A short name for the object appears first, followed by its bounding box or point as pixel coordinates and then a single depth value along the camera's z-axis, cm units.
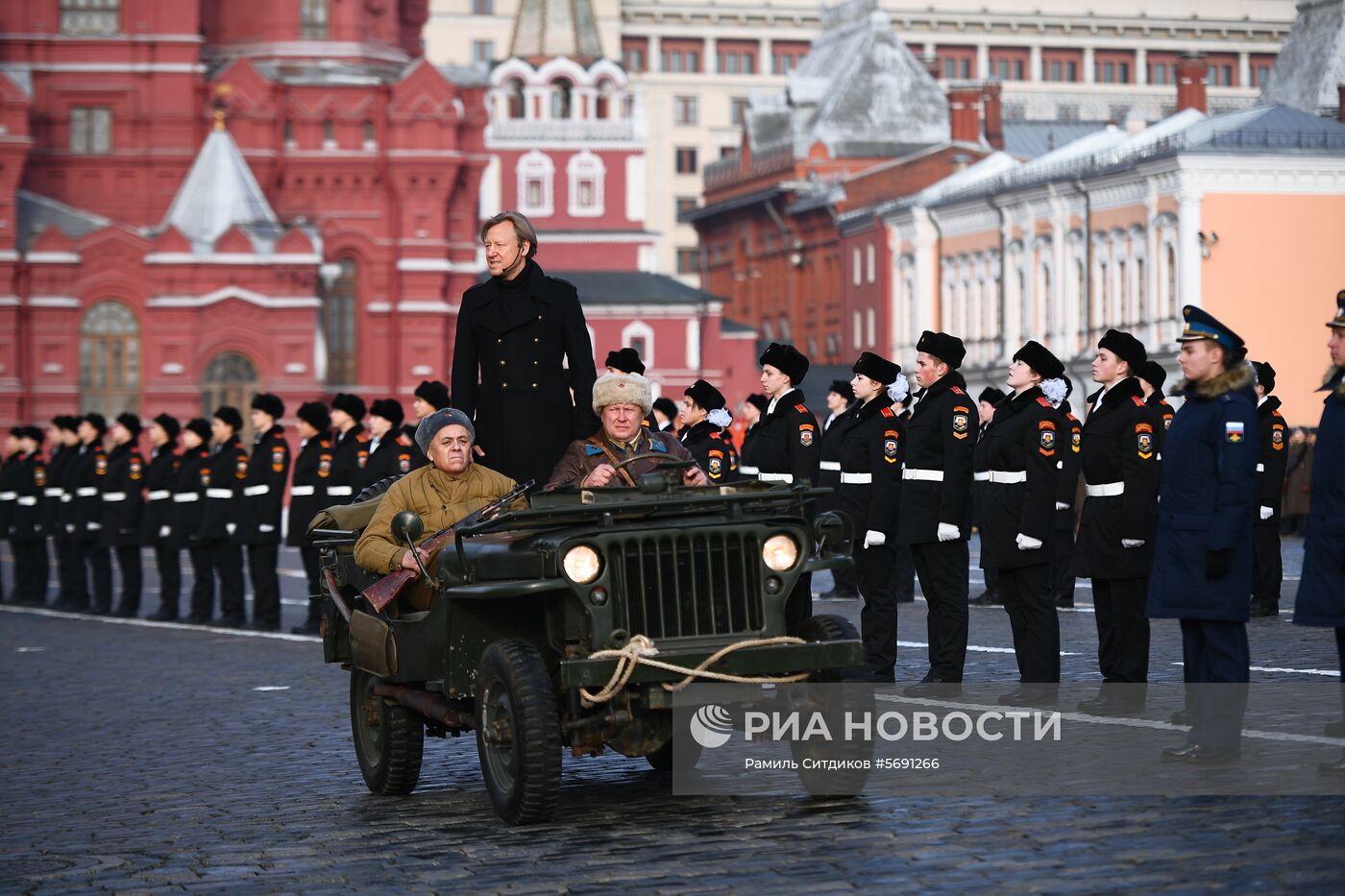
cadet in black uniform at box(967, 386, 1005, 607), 2178
